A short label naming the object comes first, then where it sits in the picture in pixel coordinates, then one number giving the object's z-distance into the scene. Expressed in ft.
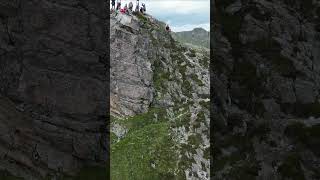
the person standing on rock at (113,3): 248.11
